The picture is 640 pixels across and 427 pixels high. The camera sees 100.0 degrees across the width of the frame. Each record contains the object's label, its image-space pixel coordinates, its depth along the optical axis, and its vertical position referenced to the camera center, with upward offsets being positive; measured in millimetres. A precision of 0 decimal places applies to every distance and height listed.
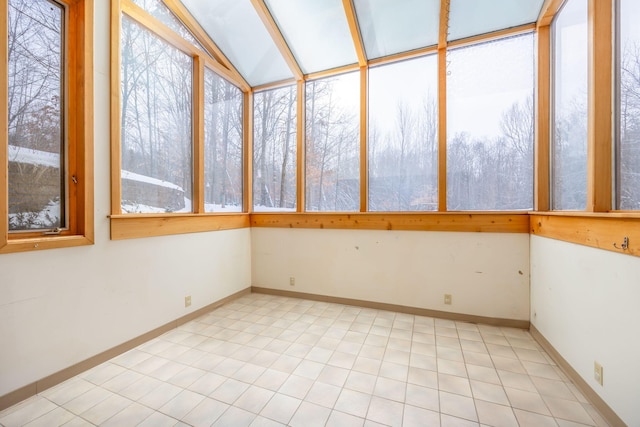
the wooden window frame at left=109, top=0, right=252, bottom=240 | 2138 +622
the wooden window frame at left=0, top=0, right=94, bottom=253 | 1935 +703
